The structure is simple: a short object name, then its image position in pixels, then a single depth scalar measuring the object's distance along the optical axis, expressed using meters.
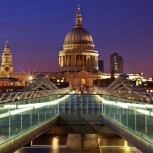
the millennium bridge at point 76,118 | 14.56
